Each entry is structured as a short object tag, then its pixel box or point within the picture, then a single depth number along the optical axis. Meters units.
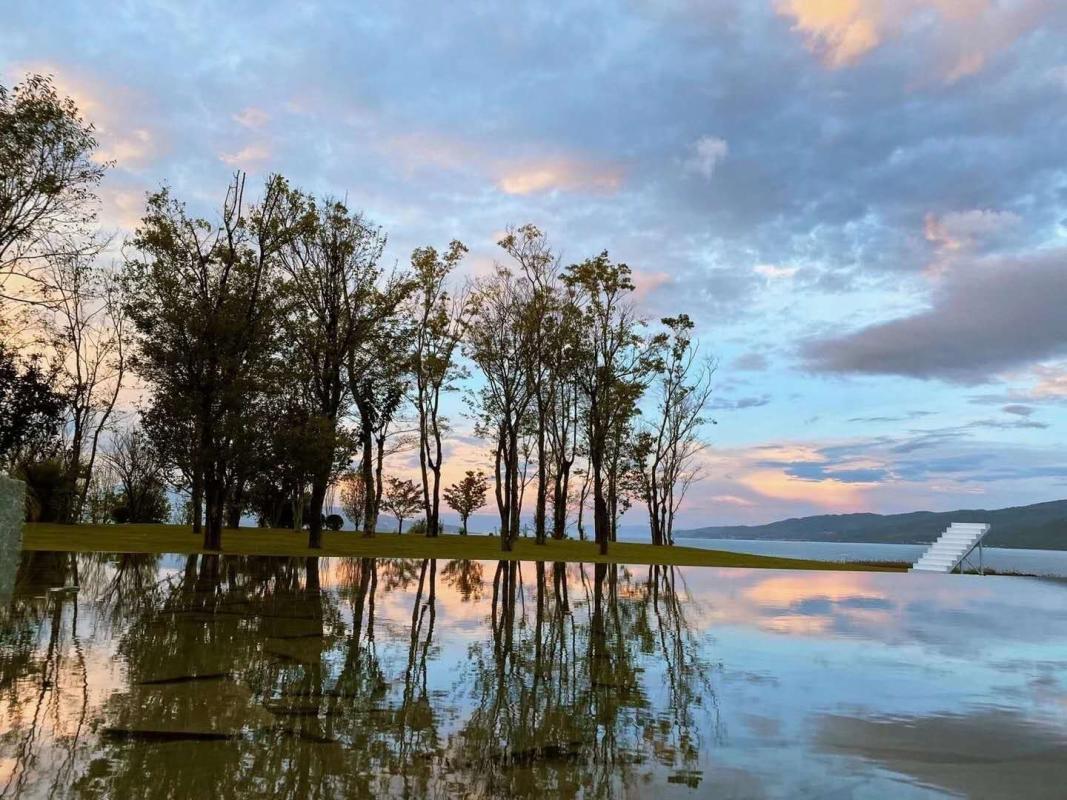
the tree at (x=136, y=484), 63.62
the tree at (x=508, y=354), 47.31
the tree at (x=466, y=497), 72.94
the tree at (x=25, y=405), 40.88
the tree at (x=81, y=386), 48.44
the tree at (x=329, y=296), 41.09
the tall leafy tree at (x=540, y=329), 47.09
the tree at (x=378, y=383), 45.03
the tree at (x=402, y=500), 73.19
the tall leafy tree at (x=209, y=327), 32.53
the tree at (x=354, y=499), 74.18
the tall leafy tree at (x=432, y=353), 51.66
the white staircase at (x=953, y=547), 44.59
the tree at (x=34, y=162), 28.97
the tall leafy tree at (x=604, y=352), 46.03
